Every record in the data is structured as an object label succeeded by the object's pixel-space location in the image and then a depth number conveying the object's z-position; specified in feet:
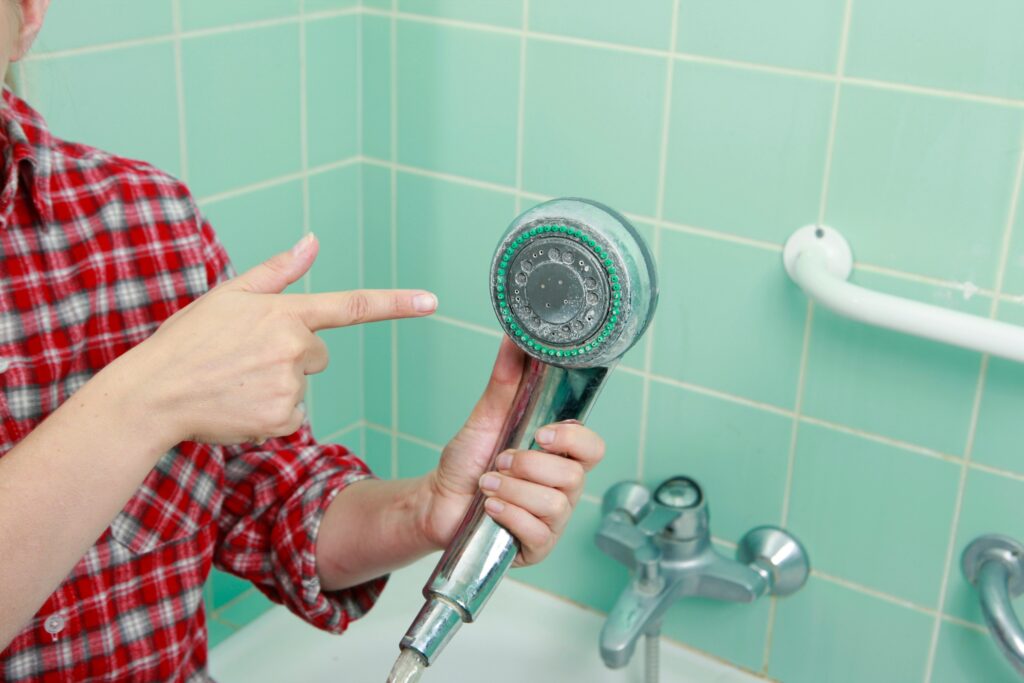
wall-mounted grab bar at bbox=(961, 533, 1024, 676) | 3.15
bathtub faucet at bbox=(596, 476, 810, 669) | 3.63
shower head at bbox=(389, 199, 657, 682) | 2.01
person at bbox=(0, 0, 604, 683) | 2.16
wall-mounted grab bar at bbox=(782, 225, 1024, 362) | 2.90
